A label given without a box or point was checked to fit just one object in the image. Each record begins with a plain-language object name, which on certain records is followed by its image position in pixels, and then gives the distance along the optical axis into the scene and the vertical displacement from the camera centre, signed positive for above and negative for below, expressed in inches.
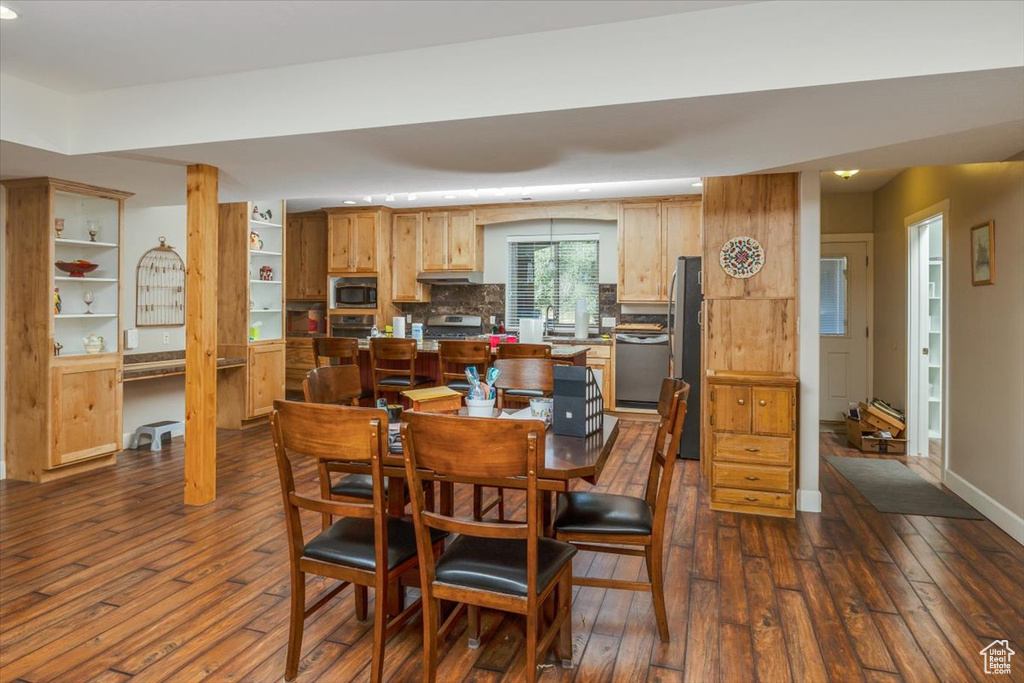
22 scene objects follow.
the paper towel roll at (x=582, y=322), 276.2 +4.8
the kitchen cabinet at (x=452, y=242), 297.7 +45.0
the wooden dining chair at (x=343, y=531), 72.1 -27.3
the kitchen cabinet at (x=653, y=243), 262.2 +39.8
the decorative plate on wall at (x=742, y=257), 160.9 +20.6
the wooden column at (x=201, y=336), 151.8 -1.6
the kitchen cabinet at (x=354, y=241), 302.2 +46.1
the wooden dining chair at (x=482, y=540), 66.1 -24.7
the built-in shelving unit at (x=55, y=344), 172.1 -4.7
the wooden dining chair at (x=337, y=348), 216.2 -6.3
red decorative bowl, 179.9 +18.6
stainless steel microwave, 302.5 +18.7
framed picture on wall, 144.3 +20.2
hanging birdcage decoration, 216.1 +15.2
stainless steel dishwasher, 259.1 -15.0
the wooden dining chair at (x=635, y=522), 87.6 -28.1
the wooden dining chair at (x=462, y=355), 192.1 -7.6
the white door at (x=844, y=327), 257.4 +3.2
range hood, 303.0 +27.2
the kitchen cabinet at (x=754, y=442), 144.2 -26.4
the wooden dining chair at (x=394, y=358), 203.0 -11.5
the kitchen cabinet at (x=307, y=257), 321.4 +40.0
